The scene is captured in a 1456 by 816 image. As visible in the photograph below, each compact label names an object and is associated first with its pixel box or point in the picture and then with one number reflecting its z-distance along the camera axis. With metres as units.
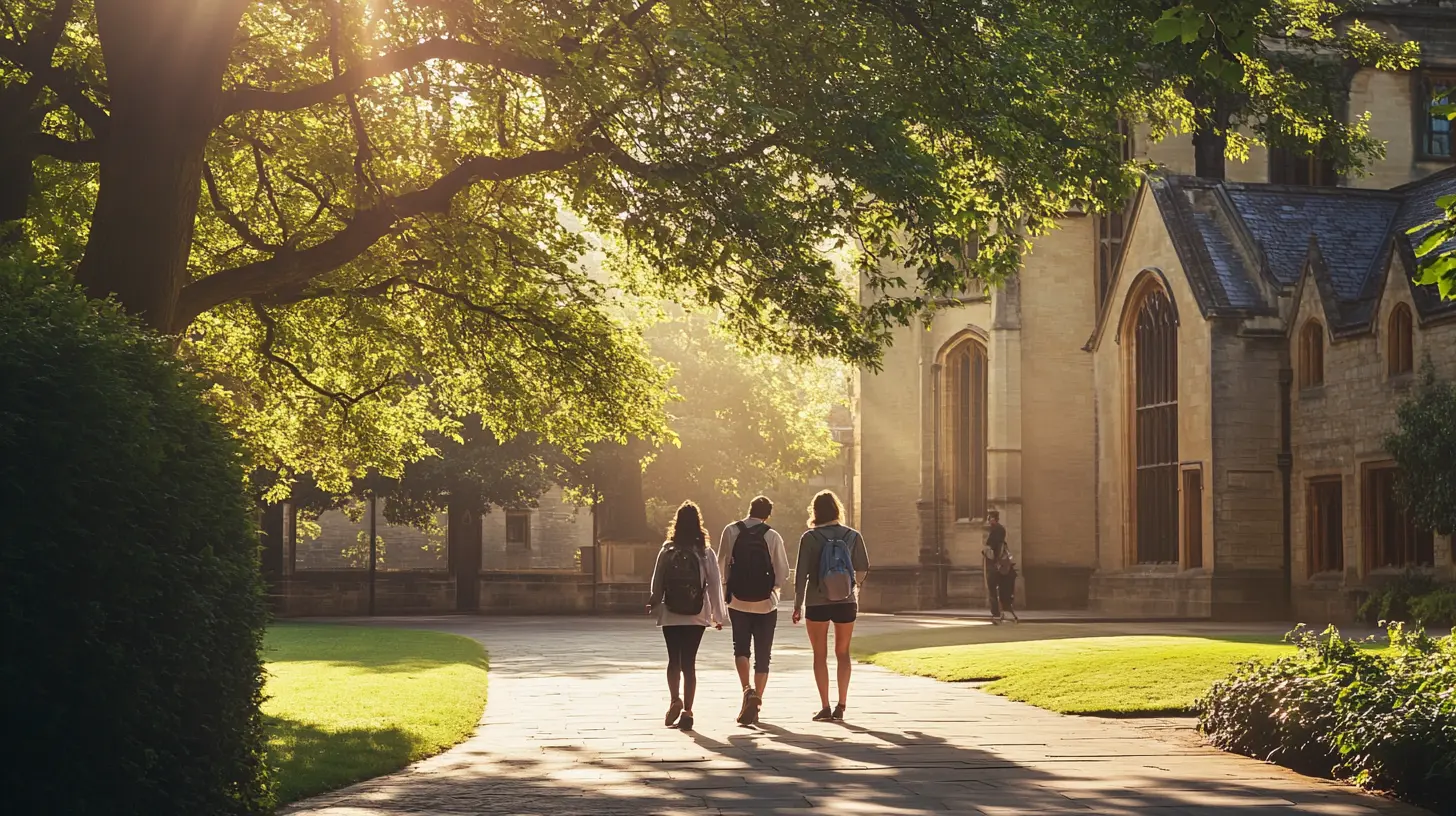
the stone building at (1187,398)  30.75
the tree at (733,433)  58.09
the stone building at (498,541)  73.44
